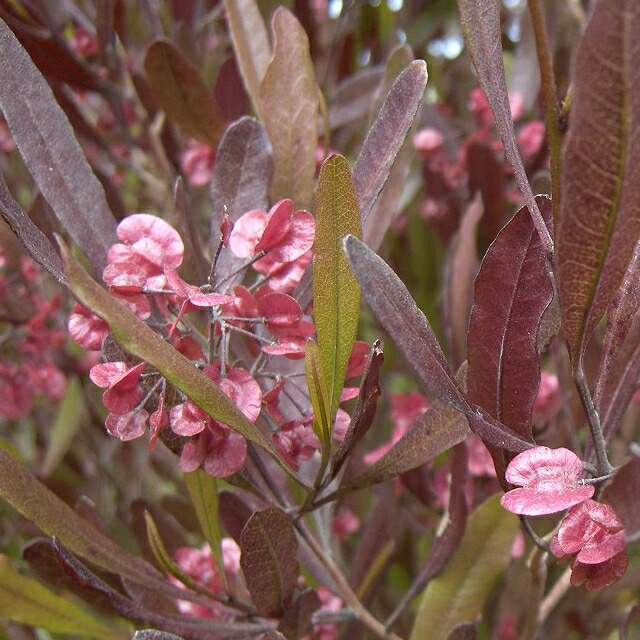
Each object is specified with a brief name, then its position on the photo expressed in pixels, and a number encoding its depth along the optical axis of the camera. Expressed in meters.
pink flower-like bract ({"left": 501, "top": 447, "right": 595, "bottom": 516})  0.26
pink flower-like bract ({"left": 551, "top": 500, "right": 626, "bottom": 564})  0.26
